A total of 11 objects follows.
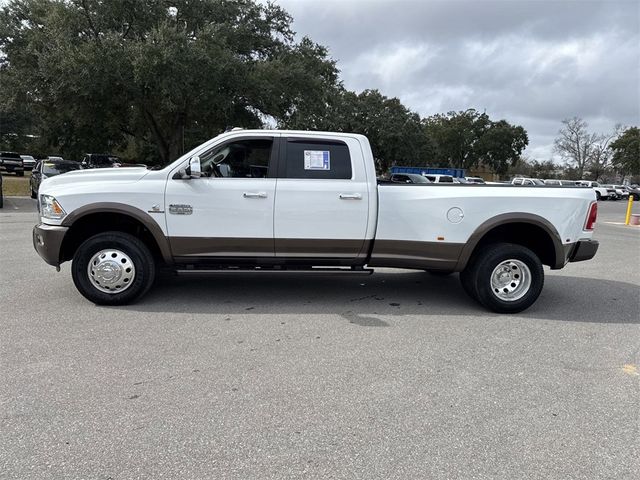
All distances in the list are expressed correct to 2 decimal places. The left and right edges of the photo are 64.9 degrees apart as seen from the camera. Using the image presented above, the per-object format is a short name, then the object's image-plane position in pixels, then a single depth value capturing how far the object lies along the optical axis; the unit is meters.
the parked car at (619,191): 52.09
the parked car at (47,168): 19.27
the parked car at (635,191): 53.42
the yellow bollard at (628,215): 21.05
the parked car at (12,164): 37.96
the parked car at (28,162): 48.74
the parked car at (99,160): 24.12
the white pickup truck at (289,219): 5.50
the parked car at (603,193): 48.54
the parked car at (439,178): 29.29
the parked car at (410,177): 20.44
